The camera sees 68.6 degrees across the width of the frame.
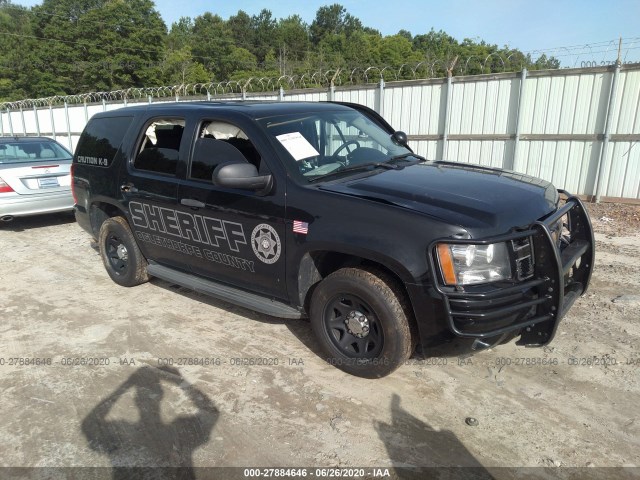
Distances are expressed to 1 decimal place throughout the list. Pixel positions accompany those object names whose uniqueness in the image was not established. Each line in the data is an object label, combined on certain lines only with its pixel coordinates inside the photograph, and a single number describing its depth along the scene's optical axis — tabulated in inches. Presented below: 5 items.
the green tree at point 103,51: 2215.8
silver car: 295.4
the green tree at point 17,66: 2332.7
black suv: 109.5
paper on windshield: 139.7
